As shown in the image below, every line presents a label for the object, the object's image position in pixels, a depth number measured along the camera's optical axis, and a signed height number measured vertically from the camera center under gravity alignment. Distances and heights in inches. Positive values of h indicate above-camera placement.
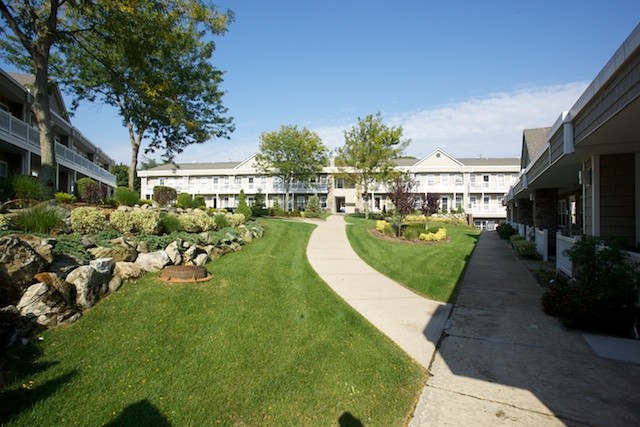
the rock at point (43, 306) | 179.8 -48.8
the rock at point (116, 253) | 261.2 -29.7
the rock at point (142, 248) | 299.3 -29.0
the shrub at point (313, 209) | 1227.9 +21.3
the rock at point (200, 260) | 320.3 -42.6
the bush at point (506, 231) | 861.2 -42.6
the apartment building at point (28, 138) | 637.3 +162.9
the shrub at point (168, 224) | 375.2 -10.2
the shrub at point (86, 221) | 303.7 -5.6
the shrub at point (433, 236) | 760.3 -49.6
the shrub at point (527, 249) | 528.1 -53.1
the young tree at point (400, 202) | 768.3 +28.2
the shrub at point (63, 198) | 445.7 +22.5
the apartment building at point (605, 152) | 177.8 +52.2
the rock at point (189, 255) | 314.5 -37.5
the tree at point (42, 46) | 437.7 +221.3
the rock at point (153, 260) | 279.7 -38.0
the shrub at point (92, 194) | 501.0 +30.5
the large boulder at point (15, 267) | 179.5 -28.9
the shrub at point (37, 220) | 270.7 -4.3
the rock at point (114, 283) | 233.3 -47.1
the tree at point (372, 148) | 1224.2 +241.1
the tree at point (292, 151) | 1465.3 +277.7
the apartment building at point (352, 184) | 1722.4 +162.4
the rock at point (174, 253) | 300.6 -34.1
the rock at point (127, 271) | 249.7 -41.6
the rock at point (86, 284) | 205.2 -43.2
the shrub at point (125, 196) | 518.3 +28.1
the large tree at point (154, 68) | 473.4 +265.5
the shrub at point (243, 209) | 708.0 +11.9
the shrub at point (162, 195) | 654.5 +37.5
